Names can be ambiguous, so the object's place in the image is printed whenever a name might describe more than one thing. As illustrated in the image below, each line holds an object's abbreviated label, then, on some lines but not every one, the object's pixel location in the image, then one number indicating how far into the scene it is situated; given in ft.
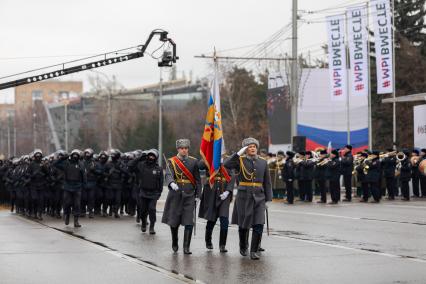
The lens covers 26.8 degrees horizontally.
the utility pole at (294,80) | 115.03
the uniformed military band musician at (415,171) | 96.16
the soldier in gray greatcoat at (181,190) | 45.57
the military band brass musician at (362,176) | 93.15
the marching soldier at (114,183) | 75.92
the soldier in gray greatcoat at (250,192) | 42.83
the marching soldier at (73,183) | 64.64
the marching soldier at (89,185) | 75.48
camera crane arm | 101.91
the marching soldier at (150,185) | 58.18
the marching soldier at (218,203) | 45.60
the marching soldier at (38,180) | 76.89
